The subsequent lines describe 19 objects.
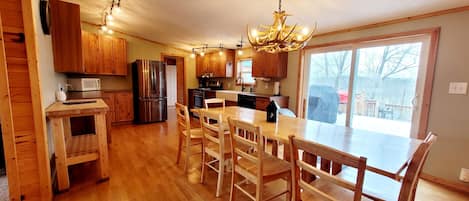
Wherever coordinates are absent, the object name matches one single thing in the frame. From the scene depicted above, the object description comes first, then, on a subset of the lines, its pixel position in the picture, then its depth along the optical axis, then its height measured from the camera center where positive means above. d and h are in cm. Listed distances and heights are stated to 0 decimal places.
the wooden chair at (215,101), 313 -31
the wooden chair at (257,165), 154 -72
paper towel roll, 439 -12
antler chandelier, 189 +43
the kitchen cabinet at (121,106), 496 -67
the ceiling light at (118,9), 366 +131
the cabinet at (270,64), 415 +37
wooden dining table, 118 -44
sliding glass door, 268 -1
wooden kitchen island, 203 -76
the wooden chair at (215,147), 203 -73
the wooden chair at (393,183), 98 -73
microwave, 461 -12
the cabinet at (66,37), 259 +54
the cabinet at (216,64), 578 +52
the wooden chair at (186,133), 249 -69
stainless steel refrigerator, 513 -26
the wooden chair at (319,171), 93 -43
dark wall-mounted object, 210 +67
